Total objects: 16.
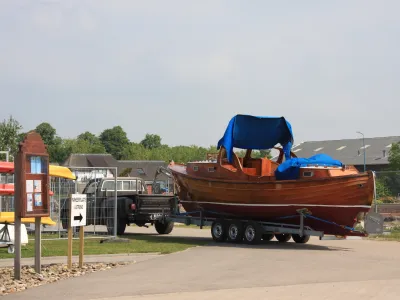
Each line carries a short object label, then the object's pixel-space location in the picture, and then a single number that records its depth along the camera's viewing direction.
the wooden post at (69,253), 16.52
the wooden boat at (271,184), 22.42
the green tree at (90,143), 134.12
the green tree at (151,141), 162.50
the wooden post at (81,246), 16.84
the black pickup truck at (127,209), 27.38
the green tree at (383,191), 34.16
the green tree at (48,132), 125.64
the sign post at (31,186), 15.12
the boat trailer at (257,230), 23.05
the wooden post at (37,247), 15.61
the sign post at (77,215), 16.78
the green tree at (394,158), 78.94
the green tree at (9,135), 48.97
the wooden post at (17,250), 14.81
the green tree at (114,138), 150.12
